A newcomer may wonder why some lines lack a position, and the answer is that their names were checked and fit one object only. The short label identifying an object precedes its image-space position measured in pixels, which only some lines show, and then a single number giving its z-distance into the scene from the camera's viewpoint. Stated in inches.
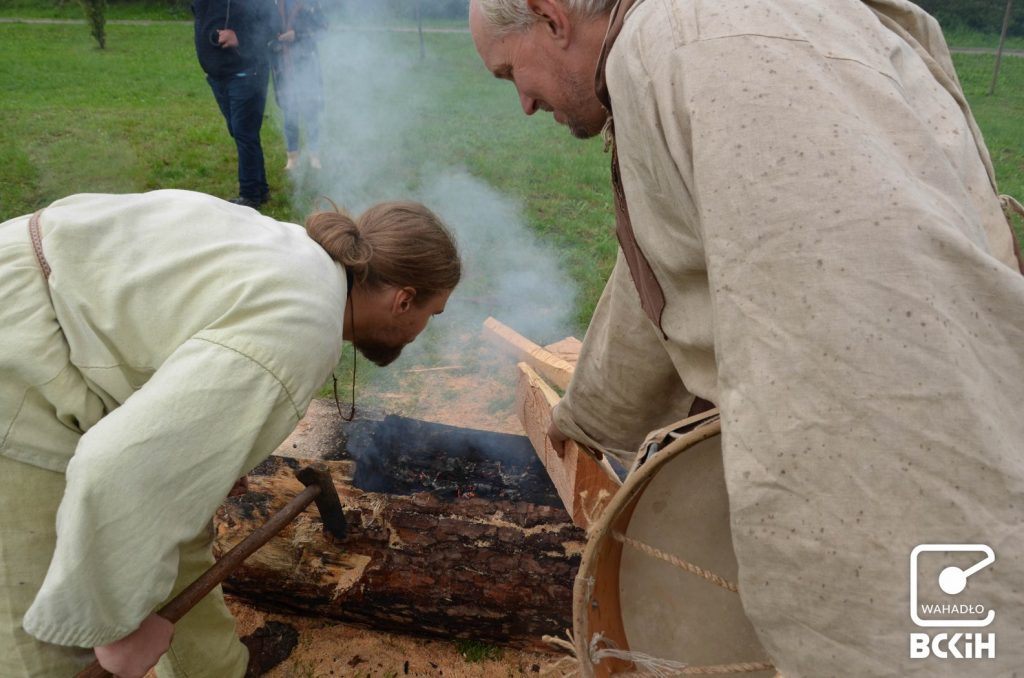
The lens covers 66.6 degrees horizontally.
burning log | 102.1
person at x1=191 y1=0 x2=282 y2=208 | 262.8
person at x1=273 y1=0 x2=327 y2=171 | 301.9
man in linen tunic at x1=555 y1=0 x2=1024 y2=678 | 39.2
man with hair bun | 58.1
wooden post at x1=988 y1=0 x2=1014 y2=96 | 494.6
